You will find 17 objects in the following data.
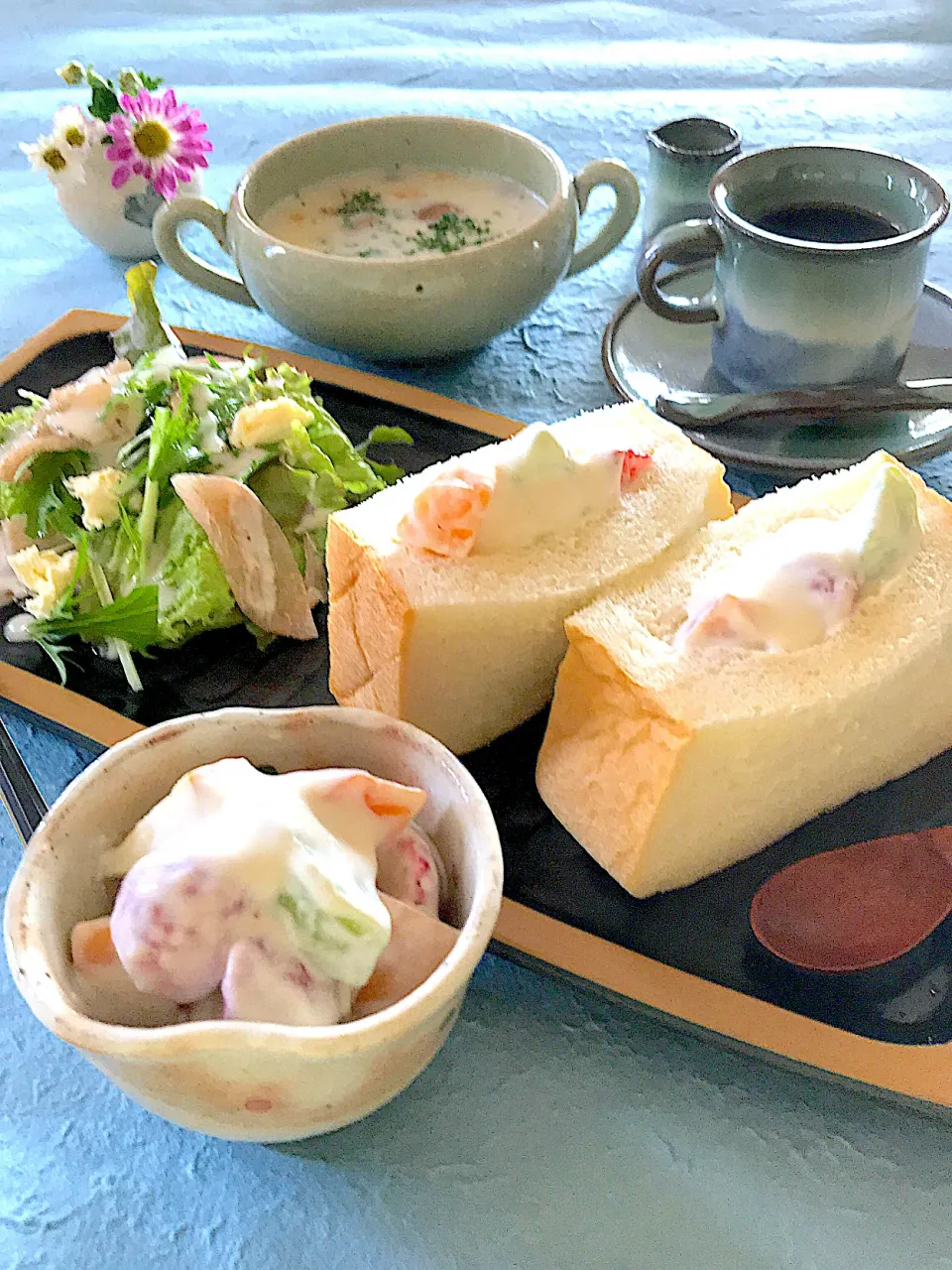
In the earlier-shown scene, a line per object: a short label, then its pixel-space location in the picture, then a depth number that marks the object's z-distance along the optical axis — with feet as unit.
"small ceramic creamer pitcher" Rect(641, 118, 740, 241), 1.61
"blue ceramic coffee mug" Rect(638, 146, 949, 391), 1.33
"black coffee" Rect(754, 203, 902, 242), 1.42
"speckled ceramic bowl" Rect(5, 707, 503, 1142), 0.73
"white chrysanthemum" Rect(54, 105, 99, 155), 1.75
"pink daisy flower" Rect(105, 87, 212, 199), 1.75
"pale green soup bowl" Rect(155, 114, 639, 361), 1.44
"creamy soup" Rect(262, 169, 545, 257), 1.63
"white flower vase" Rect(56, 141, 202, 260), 1.77
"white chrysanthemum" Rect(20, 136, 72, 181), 1.77
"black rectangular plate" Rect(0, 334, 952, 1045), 0.95
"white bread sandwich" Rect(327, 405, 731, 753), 1.08
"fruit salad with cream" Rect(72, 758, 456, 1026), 0.76
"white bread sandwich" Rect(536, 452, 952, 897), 1.00
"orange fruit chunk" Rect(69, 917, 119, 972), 0.81
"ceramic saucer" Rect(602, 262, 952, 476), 1.35
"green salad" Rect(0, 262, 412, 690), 1.23
